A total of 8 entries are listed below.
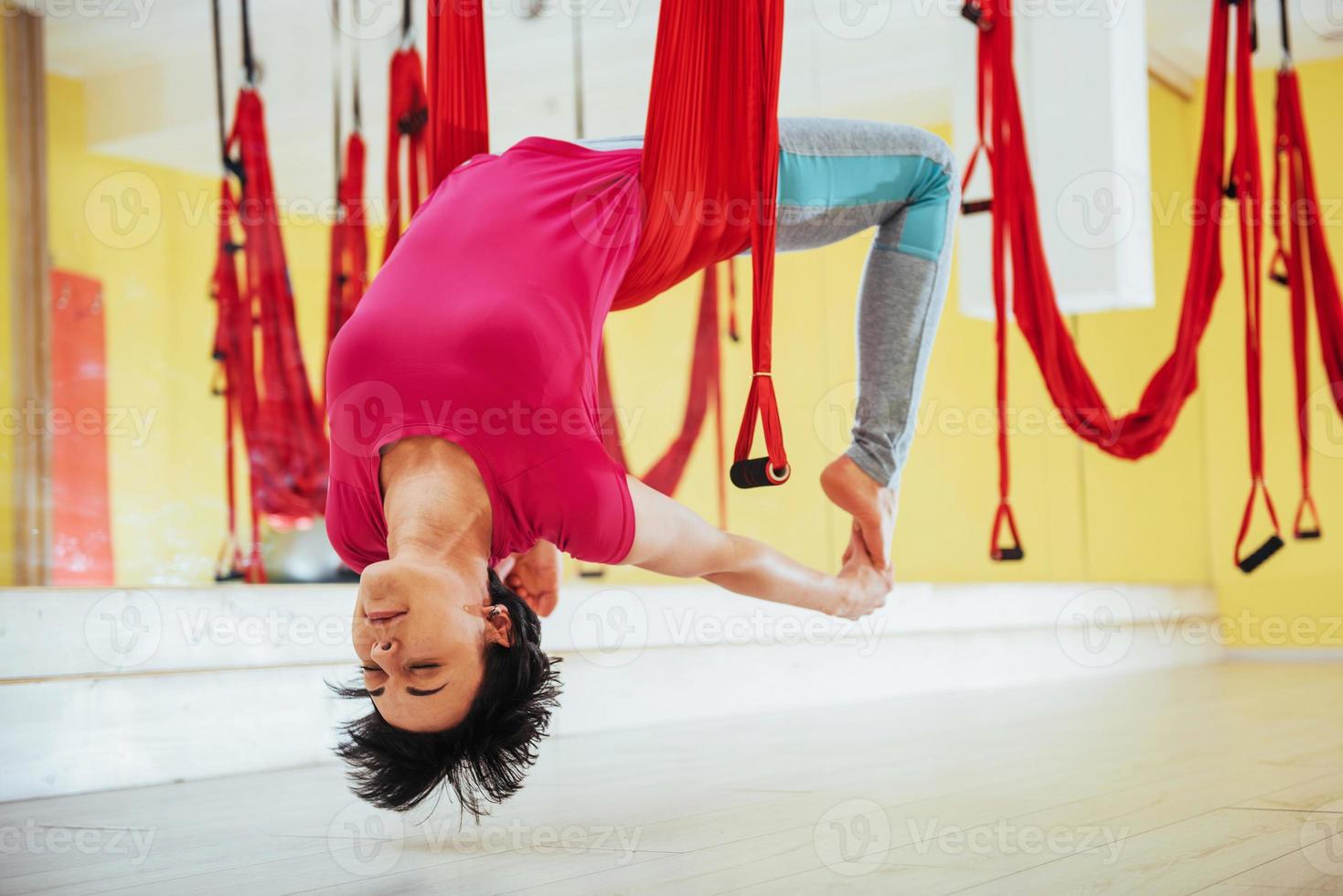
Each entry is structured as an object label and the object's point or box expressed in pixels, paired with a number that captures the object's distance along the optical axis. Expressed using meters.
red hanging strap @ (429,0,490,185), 1.75
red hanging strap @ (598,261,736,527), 3.67
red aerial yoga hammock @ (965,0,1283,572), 2.61
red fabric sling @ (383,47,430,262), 2.74
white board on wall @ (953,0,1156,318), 4.19
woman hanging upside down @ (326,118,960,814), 1.42
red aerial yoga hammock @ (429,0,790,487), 1.51
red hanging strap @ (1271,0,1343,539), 3.00
